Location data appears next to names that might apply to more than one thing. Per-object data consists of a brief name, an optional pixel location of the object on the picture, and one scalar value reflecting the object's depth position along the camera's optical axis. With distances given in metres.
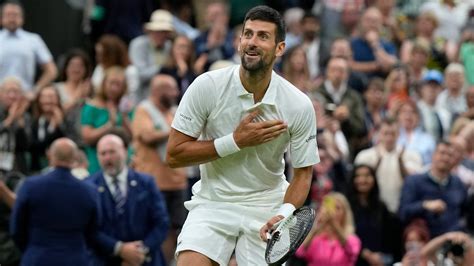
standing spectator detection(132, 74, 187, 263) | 15.21
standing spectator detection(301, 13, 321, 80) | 19.22
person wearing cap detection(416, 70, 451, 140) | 17.81
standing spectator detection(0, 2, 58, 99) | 17.23
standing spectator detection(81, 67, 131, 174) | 15.14
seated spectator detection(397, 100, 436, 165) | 16.89
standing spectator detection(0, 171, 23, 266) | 13.72
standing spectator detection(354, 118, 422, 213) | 15.84
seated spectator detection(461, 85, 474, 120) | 17.92
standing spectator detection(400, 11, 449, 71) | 20.29
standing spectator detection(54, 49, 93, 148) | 16.53
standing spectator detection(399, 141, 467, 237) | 15.13
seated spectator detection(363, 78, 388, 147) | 17.81
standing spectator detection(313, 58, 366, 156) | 16.98
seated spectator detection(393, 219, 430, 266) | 14.75
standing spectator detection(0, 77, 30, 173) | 15.15
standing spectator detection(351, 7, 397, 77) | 19.27
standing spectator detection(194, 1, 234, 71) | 18.05
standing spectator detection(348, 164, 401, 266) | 15.18
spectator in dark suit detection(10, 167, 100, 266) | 12.55
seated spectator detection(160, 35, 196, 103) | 16.86
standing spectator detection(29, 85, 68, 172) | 15.34
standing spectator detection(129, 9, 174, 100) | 17.73
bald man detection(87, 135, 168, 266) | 13.29
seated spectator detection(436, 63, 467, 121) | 18.69
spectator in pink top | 14.36
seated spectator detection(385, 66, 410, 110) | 18.42
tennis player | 9.62
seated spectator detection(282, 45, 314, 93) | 17.11
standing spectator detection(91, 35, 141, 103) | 17.20
